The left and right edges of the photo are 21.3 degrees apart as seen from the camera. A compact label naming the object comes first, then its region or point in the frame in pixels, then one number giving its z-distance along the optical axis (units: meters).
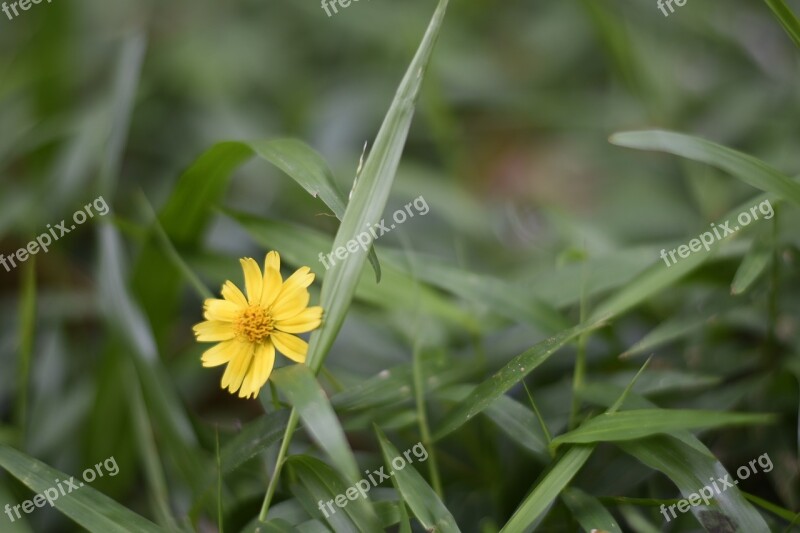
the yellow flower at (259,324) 0.42
